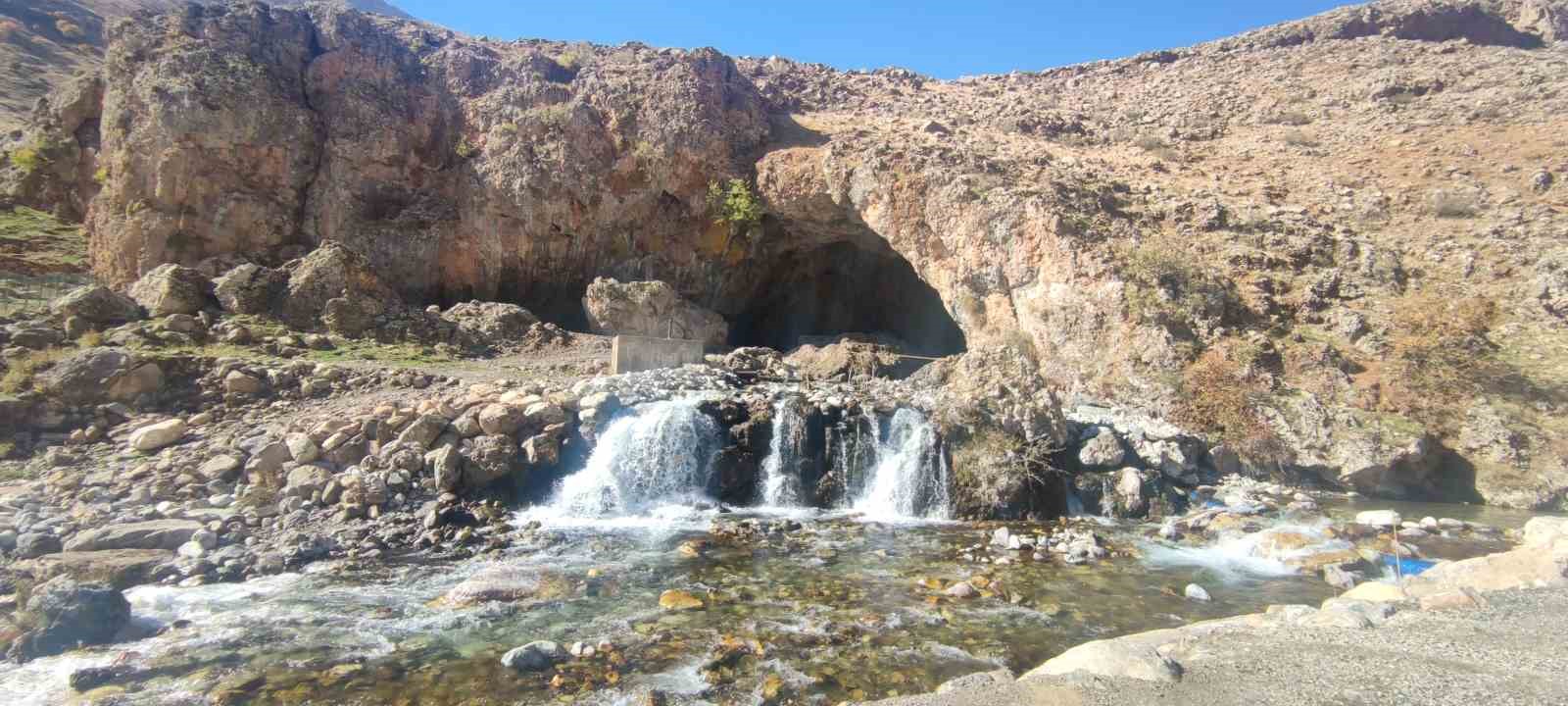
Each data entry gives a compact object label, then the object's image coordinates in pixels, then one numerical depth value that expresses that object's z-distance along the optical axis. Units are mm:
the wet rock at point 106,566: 7117
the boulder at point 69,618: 5816
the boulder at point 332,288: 16547
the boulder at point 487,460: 10852
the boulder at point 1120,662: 4332
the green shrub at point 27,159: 19078
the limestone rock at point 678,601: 7270
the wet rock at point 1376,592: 5855
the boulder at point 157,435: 11008
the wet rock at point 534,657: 5793
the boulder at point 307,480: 10031
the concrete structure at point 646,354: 15469
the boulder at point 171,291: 15055
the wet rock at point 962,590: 7633
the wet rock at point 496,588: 7258
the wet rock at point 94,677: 5328
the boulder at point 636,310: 20500
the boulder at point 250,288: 15930
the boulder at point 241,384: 12664
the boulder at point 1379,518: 10023
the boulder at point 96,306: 13748
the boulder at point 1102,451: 12227
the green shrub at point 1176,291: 15180
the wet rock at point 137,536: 8047
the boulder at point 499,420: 11312
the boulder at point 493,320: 18406
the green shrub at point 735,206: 21438
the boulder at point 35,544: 7938
